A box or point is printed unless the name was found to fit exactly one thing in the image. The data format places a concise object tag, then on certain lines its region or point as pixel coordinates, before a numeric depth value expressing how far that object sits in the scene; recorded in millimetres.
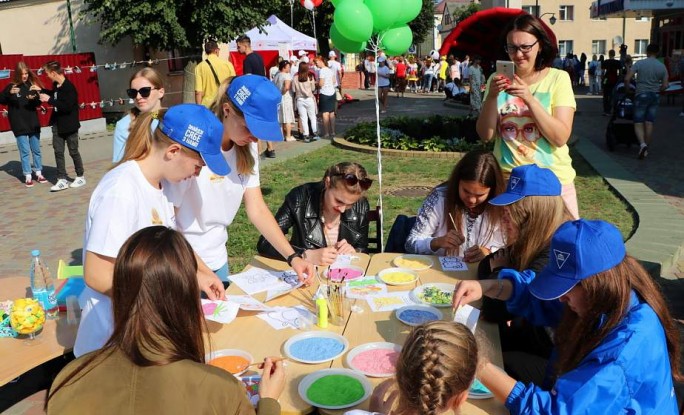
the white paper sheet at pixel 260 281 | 3219
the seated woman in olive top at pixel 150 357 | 1684
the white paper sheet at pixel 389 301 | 2949
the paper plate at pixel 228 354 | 2457
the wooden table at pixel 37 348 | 2715
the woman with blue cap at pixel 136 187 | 2238
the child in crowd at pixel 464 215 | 3576
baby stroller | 10719
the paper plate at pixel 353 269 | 3357
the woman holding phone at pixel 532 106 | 3562
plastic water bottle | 3270
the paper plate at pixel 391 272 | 3258
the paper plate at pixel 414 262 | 3500
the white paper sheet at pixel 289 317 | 2777
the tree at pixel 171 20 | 16594
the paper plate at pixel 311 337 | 2435
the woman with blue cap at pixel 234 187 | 2879
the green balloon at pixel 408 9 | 6164
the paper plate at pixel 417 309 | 2758
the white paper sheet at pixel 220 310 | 2709
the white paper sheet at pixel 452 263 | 3487
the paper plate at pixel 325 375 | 2112
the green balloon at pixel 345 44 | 6469
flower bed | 11023
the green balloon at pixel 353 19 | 5832
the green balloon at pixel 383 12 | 6035
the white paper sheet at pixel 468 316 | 2441
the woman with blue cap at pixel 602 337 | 1858
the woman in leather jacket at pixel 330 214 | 3758
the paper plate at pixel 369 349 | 2318
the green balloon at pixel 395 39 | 6582
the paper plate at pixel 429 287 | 2954
